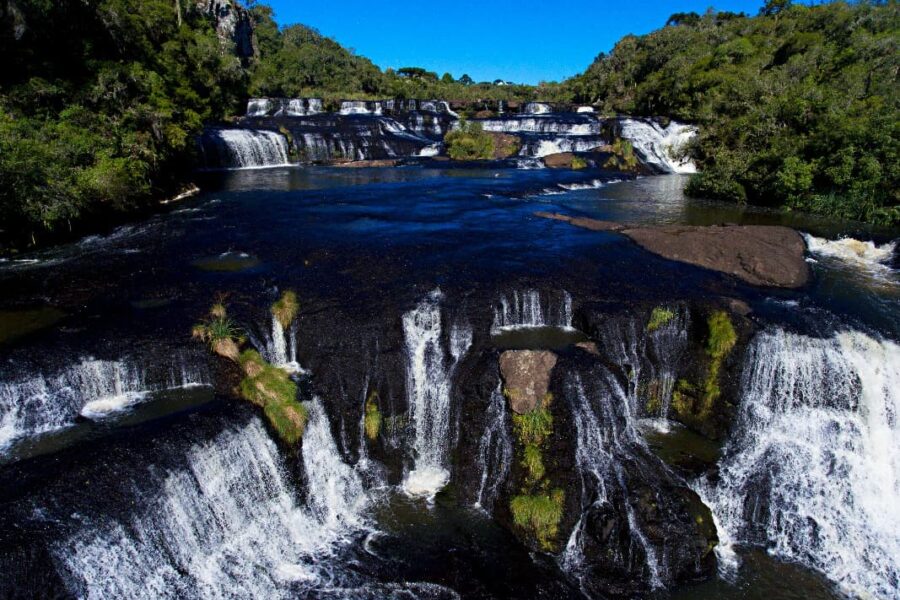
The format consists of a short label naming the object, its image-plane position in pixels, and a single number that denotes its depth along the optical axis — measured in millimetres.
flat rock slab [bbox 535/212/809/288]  17234
